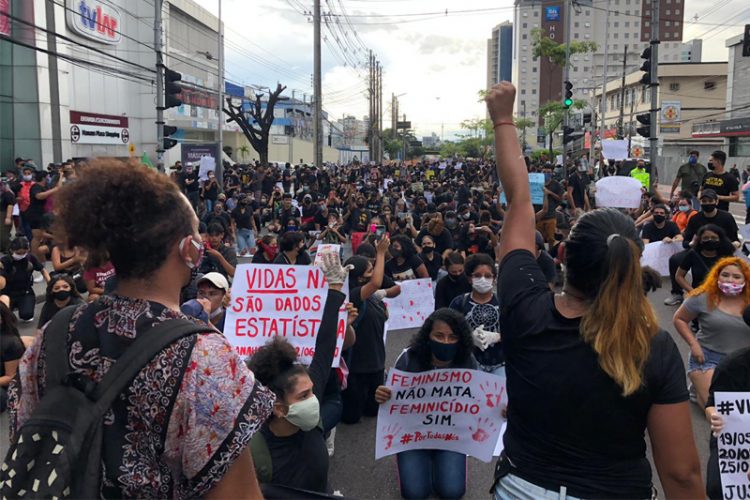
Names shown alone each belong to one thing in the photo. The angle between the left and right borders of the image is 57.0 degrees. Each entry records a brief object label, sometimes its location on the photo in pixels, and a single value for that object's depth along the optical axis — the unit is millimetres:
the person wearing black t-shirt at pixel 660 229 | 10953
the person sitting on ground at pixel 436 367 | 4734
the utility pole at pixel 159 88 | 18797
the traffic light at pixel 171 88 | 17406
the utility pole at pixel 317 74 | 33812
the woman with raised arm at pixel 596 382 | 1938
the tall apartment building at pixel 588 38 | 127375
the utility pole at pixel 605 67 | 49938
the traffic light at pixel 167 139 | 18844
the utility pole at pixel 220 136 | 27819
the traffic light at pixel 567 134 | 25130
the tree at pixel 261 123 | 41875
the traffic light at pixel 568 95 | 23203
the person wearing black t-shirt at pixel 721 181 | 11641
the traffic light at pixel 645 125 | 16375
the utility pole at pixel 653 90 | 15891
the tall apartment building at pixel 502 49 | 176375
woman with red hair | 5480
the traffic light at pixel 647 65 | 15883
